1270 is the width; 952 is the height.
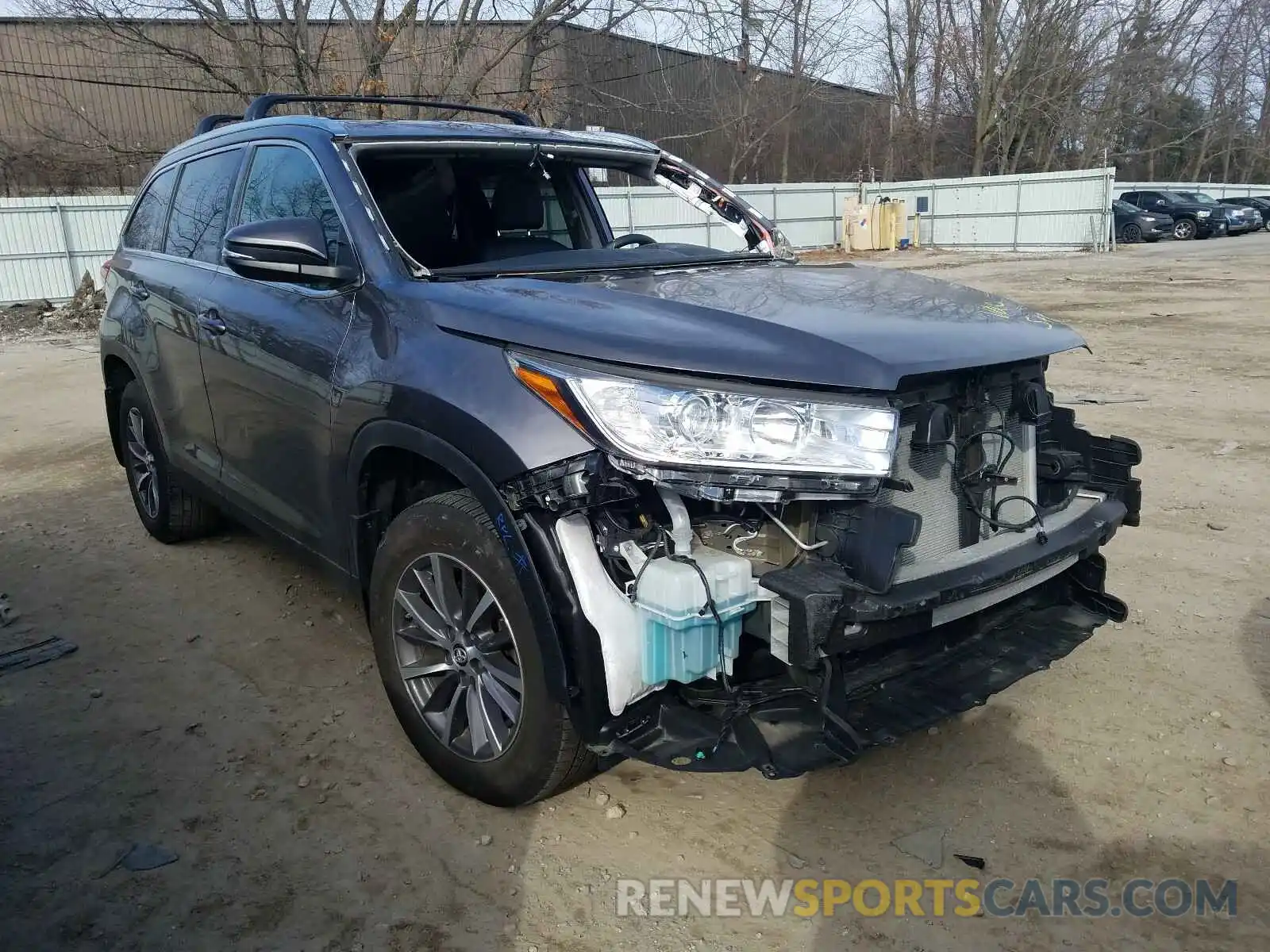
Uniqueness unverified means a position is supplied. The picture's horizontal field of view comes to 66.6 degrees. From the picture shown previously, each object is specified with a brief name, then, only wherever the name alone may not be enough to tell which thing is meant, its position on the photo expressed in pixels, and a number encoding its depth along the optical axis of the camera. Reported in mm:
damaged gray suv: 2260
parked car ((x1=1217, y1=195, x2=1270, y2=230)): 34969
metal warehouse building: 21078
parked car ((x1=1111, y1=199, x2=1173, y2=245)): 30266
